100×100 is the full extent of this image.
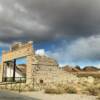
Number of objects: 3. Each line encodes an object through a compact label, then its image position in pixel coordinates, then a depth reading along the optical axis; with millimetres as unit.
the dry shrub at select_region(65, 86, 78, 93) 11684
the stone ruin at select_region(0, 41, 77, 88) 16092
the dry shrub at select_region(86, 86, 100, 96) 11033
